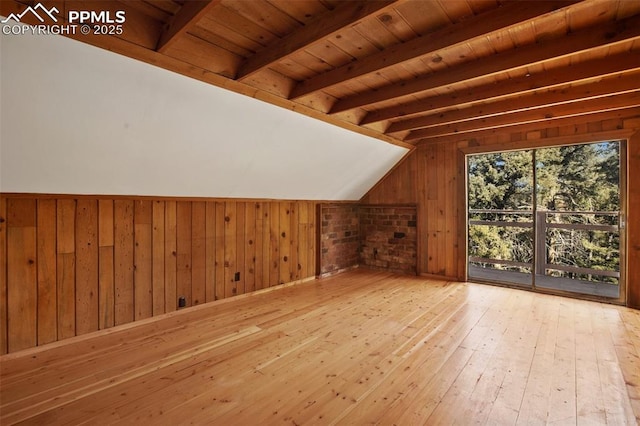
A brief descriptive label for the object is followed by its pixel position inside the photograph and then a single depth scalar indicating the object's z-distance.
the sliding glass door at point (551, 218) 4.26
